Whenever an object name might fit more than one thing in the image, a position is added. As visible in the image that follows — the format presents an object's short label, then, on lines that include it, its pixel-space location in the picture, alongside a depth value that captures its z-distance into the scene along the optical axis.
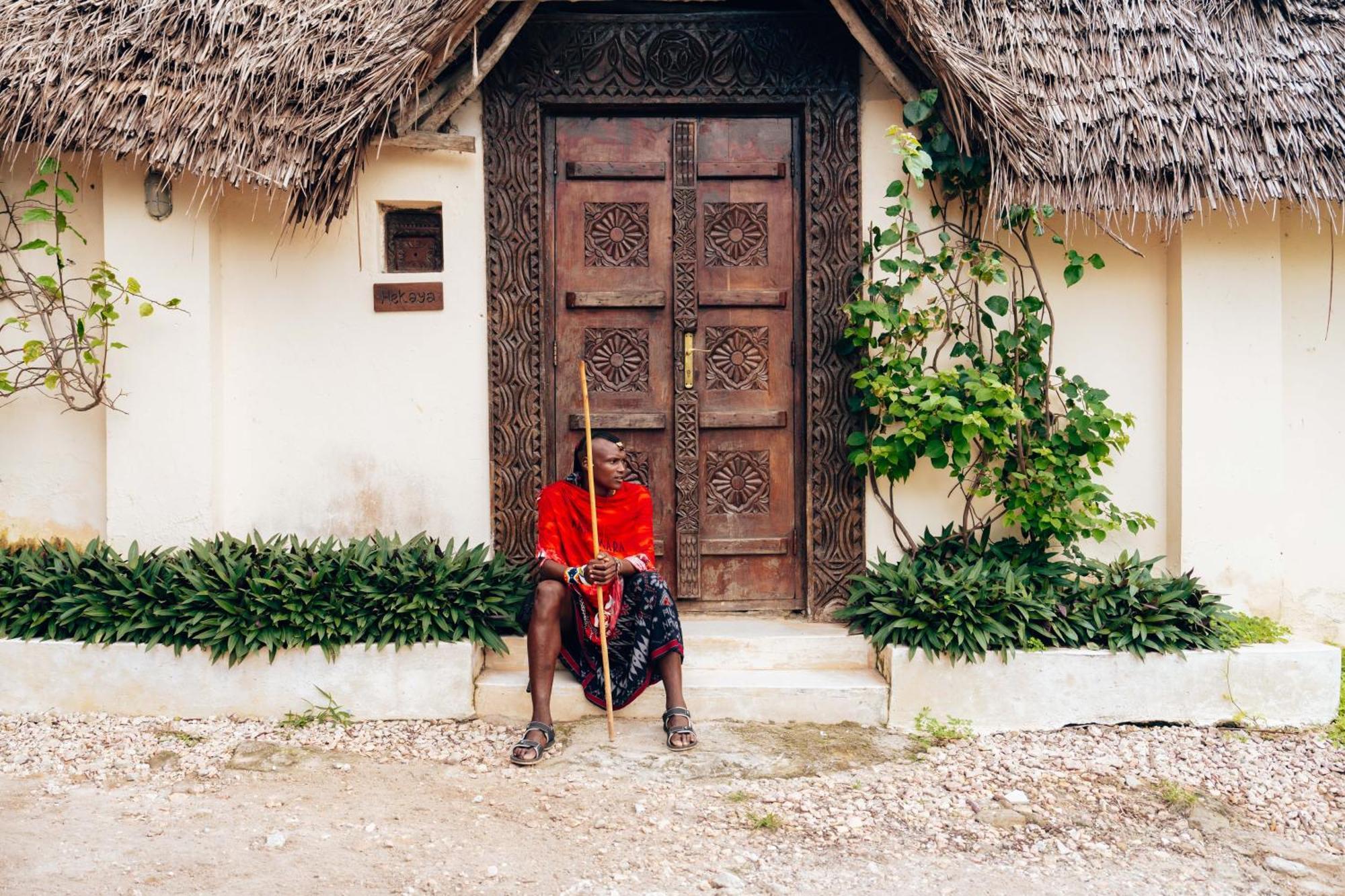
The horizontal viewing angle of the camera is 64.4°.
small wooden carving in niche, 4.87
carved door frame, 4.77
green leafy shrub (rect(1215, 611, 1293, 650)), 4.36
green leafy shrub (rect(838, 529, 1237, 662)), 4.25
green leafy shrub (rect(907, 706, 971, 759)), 4.16
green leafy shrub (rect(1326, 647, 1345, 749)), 4.15
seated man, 4.08
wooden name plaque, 4.77
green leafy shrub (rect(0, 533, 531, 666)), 4.26
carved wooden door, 4.87
